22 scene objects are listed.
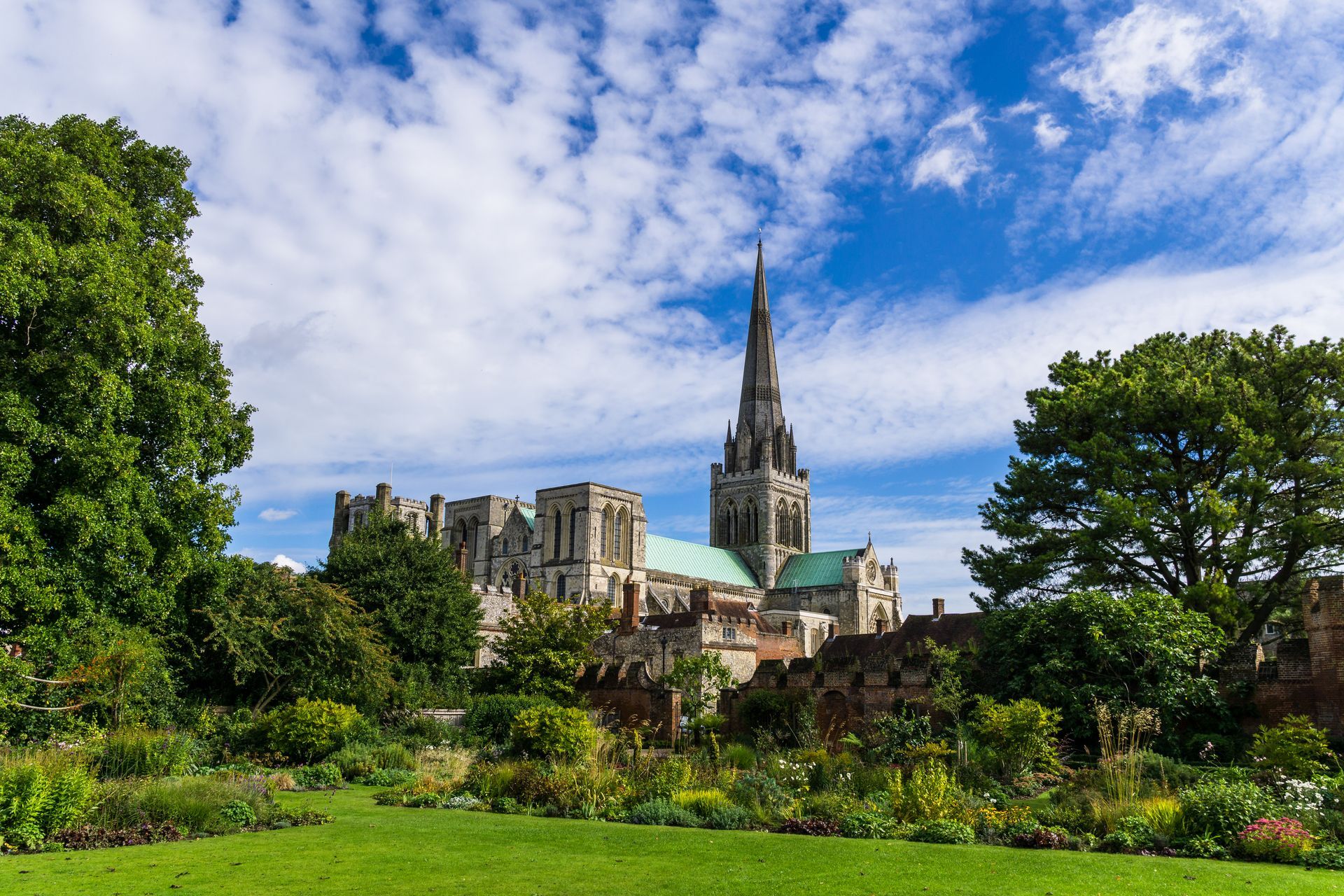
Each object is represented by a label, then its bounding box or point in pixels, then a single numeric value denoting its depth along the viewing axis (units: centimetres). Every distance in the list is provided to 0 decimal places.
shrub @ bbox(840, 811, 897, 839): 1290
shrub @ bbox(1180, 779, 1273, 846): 1175
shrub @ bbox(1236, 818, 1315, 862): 1097
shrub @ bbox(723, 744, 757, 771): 1873
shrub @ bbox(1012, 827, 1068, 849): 1202
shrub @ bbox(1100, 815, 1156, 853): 1173
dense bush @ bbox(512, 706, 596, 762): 1988
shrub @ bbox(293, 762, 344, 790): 1889
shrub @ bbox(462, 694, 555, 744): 2514
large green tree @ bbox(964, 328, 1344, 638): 2375
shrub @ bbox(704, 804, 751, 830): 1369
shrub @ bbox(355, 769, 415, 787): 1900
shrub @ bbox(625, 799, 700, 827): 1395
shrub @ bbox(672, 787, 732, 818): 1430
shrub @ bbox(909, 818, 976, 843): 1246
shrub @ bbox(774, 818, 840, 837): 1307
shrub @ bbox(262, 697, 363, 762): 2173
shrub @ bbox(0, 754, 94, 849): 1150
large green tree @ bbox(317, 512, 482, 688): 3183
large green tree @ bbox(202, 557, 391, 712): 2602
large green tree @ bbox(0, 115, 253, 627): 1800
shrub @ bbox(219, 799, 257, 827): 1325
